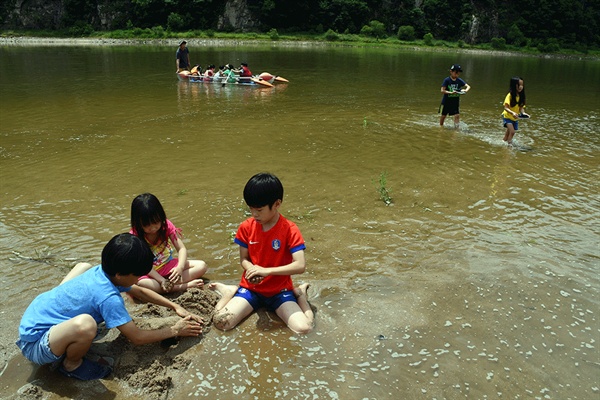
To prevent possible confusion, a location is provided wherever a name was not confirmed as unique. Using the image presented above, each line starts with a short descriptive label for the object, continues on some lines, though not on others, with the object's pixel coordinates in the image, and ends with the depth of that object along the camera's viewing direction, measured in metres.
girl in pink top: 4.00
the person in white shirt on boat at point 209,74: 18.47
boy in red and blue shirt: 3.70
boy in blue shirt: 3.03
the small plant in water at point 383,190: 6.58
